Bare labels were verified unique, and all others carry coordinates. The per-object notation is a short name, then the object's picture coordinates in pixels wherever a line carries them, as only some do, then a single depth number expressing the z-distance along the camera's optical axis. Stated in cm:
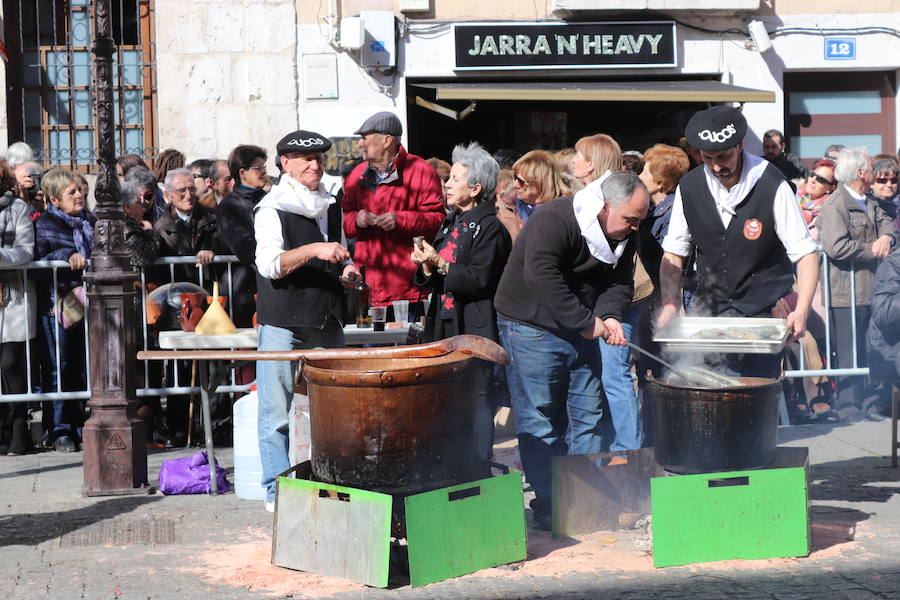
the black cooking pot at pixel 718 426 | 923
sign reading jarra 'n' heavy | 2207
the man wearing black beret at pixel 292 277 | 1072
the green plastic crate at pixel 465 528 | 897
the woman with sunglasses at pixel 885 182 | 1671
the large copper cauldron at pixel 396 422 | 880
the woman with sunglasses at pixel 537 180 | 1237
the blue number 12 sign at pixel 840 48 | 2290
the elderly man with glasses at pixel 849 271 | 1541
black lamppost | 1187
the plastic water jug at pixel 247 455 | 1177
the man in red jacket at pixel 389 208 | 1345
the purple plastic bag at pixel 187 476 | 1193
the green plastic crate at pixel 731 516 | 934
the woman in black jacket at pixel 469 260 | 1127
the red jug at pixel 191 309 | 1281
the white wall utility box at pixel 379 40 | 2161
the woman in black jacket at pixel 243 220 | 1367
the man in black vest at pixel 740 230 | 1003
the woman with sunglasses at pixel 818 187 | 1704
